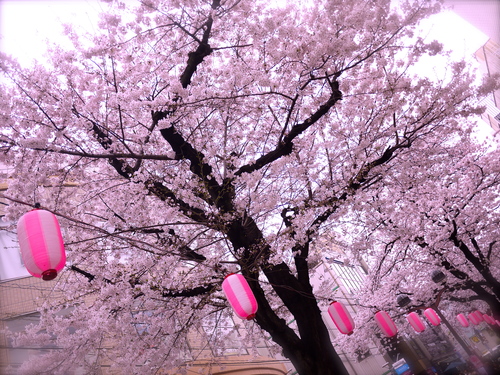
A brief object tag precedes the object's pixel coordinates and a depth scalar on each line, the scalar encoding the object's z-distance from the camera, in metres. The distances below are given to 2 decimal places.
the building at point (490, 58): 19.39
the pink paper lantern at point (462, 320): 19.62
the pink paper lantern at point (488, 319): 20.10
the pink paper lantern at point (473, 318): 20.20
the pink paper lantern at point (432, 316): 13.87
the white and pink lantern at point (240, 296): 4.68
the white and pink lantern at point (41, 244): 3.37
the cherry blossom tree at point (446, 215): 10.80
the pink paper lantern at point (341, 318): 7.20
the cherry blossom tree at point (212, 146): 5.59
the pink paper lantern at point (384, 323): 10.62
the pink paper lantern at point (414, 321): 13.08
